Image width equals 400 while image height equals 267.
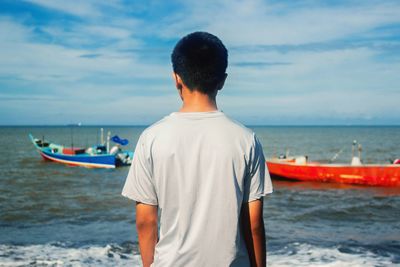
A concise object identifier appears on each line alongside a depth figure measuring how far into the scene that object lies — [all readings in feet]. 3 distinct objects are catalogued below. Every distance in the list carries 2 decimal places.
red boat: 65.36
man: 5.92
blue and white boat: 97.96
